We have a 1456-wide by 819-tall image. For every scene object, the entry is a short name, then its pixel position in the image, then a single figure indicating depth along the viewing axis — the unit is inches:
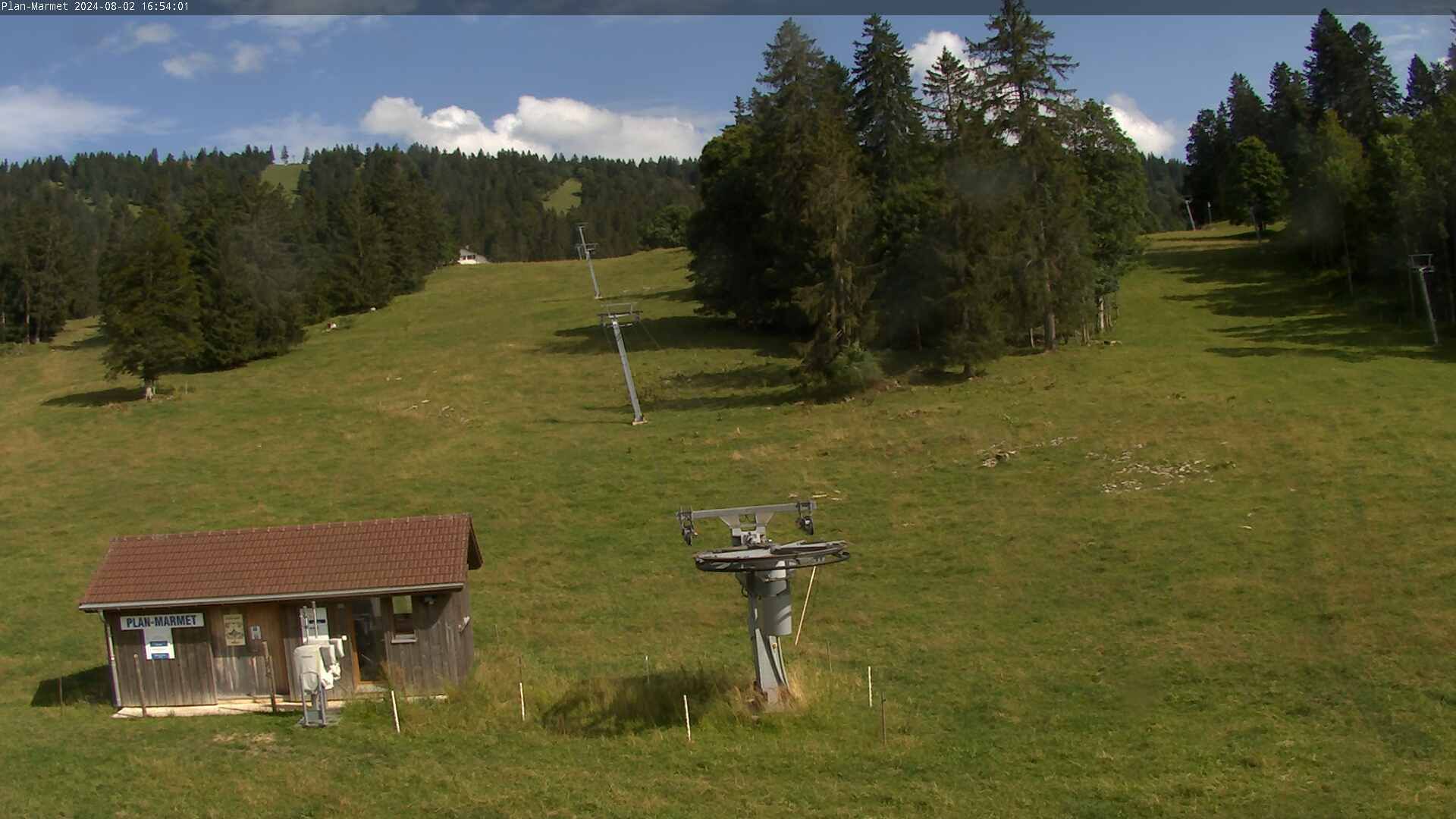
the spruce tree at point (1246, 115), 4335.6
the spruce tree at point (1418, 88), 3395.7
